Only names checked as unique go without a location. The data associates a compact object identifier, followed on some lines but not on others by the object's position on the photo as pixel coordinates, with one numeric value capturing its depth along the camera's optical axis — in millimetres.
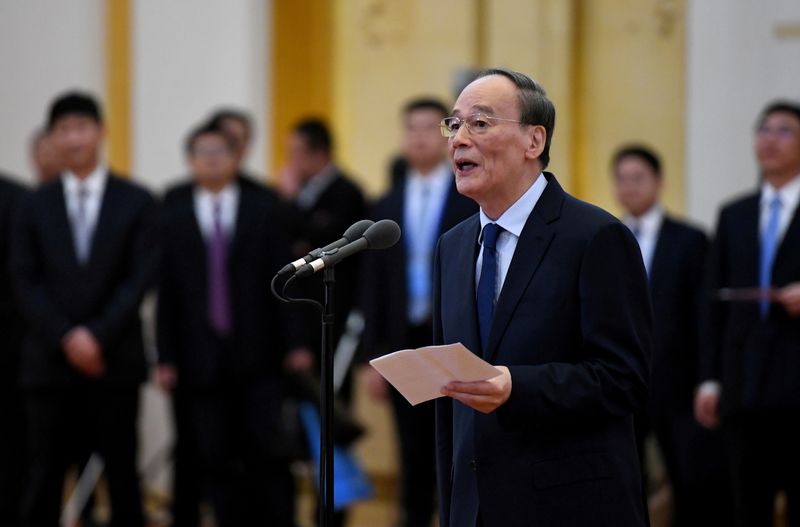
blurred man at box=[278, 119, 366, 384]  14984
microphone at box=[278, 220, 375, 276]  6289
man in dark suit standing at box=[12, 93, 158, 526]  12234
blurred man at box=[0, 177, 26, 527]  13477
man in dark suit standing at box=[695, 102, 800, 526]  10531
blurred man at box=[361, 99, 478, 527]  12281
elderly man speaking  6105
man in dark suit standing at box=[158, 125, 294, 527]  12617
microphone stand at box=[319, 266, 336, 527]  6187
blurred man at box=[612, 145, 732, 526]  12125
